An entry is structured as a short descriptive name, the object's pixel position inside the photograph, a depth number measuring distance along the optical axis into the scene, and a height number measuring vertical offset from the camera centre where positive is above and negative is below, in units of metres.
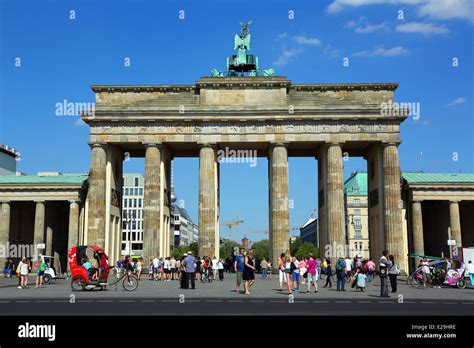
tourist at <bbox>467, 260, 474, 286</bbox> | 33.47 -2.22
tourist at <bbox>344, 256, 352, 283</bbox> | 34.88 -2.16
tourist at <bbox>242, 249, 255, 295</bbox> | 24.69 -1.69
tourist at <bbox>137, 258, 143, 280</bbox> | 39.42 -2.24
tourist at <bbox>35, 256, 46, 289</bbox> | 31.94 -1.98
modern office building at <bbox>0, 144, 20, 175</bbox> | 78.45 +12.47
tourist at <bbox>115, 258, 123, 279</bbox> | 46.54 -2.79
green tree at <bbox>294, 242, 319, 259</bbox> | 130.38 -2.82
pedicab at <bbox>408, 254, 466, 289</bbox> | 32.72 -2.36
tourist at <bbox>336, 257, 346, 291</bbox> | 27.98 -1.85
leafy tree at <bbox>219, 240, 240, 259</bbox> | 184.10 -4.91
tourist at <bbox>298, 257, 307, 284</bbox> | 28.47 -1.61
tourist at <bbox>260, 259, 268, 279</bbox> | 43.55 -2.63
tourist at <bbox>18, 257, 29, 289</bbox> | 30.97 -1.93
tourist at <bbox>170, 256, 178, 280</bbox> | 41.28 -2.12
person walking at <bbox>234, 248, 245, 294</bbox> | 25.97 -1.33
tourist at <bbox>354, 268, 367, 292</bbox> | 27.30 -2.24
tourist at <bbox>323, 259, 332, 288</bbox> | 31.36 -2.06
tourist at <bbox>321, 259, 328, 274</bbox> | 42.97 -2.40
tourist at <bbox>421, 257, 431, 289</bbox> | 30.85 -2.01
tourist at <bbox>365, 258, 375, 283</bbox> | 32.81 -1.87
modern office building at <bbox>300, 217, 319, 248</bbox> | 180.07 +1.90
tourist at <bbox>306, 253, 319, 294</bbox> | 27.33 -1.80
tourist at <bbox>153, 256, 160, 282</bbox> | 41.38 -2.13
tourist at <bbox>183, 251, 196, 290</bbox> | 28.75 -1.38
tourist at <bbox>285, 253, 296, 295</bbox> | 26.21 -1.57
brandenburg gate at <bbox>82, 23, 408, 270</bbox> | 50.72 +10.54
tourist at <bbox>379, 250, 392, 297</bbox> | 23.67 -1.73
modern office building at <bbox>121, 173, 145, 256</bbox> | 122.25 +6.89
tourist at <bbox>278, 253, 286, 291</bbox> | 28.02 -1.55
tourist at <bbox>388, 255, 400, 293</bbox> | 24.80 -1.71
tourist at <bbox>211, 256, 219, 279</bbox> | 41.19 -2.00
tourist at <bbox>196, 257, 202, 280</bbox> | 39.36 -2.01
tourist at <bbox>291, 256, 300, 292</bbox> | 27.16 -1.94
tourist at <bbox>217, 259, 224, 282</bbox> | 41.52 -2.42
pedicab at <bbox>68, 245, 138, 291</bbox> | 26.56 -1.74
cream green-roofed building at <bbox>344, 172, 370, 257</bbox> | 110.50 +5.50
